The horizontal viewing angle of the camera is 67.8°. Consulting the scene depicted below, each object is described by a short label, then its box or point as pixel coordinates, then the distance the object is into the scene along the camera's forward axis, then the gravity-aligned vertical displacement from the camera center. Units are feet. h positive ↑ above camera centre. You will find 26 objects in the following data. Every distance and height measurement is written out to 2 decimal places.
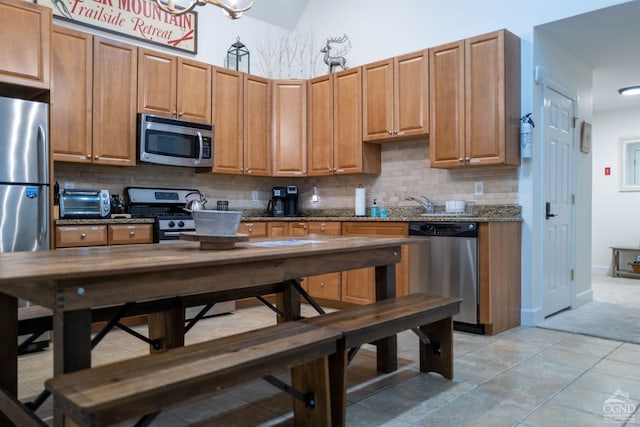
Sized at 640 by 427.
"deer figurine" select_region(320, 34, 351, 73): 17.37 +5.83
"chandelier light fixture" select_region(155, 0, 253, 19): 9.97 +4.39
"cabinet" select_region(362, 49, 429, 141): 14.47 +3.62
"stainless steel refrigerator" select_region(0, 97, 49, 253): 10.68 +0.83
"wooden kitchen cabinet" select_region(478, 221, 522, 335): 11.98 -1.65
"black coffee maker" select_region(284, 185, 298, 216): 18.37 +0.34
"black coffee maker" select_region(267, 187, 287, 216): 18.29 +0.38
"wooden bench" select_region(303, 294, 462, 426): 6.83 -1.83
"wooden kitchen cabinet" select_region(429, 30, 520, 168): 12.75 +3.08
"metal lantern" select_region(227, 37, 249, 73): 17.34 +5.75
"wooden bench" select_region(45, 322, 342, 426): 4.24 -1.65
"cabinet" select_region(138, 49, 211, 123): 14.32 +3.93
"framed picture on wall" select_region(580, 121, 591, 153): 16.17 +2.55
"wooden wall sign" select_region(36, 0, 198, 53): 13.99 +6.07
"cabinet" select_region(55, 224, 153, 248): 11.80 -0.60
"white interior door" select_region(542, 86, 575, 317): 13.93 +0.34
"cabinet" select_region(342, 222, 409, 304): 13.69 -1.89
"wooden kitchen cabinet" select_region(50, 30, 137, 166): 12.64 +3.12
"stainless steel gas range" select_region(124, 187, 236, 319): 13.58 +0.05
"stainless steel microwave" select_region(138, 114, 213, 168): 13.99 +2.16
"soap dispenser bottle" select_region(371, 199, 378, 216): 16.47 +0.06
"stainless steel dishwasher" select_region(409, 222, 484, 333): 12.21 -1.41
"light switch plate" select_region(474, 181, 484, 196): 14.21 +0.71
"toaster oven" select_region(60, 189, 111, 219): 12.59 +0.23
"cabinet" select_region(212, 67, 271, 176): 16.06 +3.11
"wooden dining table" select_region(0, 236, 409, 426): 4.98 -0.85
